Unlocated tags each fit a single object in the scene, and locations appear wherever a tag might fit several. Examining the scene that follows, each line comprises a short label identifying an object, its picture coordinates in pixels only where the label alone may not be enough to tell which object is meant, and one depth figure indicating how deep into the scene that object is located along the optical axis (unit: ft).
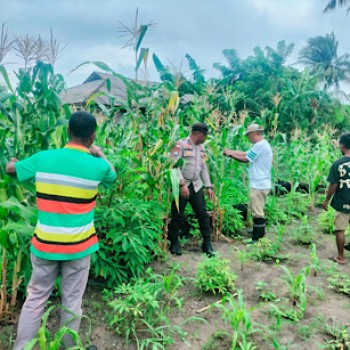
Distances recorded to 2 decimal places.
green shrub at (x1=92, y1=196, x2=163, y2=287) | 10.17
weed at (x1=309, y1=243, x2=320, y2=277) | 11.93
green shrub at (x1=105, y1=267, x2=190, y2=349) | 8.54
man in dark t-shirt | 13.48
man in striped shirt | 7.07
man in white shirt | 15.71
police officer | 13.69
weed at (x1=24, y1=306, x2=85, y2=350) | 6.89
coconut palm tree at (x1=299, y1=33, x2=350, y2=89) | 99.35
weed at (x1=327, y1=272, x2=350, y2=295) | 11.23
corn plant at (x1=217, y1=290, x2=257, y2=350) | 8.16
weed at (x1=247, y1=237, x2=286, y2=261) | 13.64
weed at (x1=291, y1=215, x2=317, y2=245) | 15.79
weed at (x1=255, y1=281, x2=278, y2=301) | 10.58
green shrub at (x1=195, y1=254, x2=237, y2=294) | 10.74
